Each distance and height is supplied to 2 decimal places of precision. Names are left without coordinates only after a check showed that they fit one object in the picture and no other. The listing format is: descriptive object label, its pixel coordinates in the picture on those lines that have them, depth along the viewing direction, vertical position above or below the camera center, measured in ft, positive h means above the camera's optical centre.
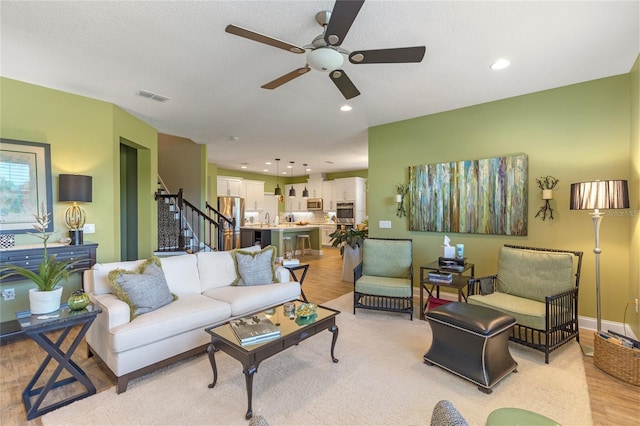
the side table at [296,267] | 12.89 -2.55
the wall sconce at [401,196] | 15.85 +0.74
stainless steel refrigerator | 27.41 +0.09
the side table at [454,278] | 11.78 -2.92
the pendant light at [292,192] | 36.52 +2.31
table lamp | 11.28 +0.66
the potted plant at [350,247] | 18.39 -2.38
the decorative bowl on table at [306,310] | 8.33 -2.93
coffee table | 6.43 -3.13
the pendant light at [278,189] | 28.40 +2.36
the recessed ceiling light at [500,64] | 9.43 +4.78
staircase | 18.07 -1.26
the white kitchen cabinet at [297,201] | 37.35 +1.17
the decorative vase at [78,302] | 7.13 -2.20
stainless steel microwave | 35.35 +0.77
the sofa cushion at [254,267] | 11.44 -2.25
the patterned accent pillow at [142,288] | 8.14 -2.21
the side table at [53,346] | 6.43 -3.15
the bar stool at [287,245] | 27.03 -3.27
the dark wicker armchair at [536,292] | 8.82 -2.89
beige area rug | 6.39 -4.52
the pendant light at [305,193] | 32.62 +1.95
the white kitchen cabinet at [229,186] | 31.19 +2.75
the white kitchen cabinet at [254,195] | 33.95 +1.87
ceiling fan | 6.18 +3.82
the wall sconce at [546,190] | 11.52 +0.71
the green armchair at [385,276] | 11.95 -3.04
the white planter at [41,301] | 6.86 -2.11
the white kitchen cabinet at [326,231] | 34.35 -2.49
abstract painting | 12.42 +0.60
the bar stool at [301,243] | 28.96 -3.25
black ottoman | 7.34 -3.57
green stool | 3.83 -2.83
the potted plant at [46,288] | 6.86 -1.82
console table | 9.82 -1.58
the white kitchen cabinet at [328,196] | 34.42 +1.69
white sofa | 7.37 -2.98
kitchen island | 25.23 -2.27
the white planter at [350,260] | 18.79 -3.24
